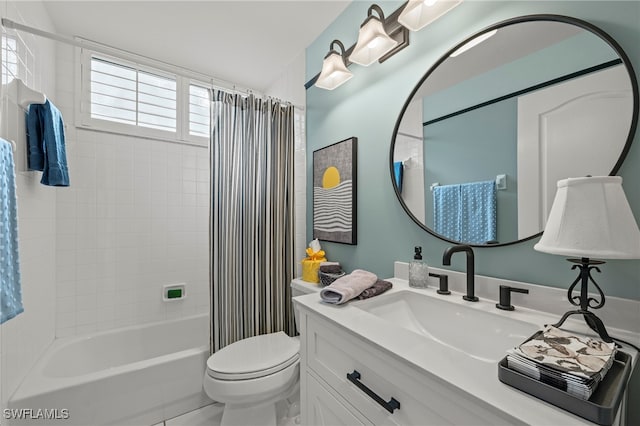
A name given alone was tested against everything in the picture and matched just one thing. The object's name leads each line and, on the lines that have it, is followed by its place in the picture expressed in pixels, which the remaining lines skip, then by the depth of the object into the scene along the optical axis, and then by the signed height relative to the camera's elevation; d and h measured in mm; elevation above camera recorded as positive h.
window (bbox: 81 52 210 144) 2010 +922
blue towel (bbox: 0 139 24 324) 871 -93
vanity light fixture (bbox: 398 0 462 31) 1008 +792
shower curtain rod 1189 +883
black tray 411 -299
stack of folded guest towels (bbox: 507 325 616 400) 439 -267
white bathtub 1278 -930
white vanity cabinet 535 -443
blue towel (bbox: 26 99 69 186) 1307 +356
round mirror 768 +304
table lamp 584 -23
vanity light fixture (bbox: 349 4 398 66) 1211 +804
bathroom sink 796 -370
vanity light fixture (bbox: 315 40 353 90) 1470 +797
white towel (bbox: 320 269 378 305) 973 -278
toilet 1283 -797
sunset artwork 1597 +147
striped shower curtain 1604 -15
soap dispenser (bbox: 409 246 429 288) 1140 -246
